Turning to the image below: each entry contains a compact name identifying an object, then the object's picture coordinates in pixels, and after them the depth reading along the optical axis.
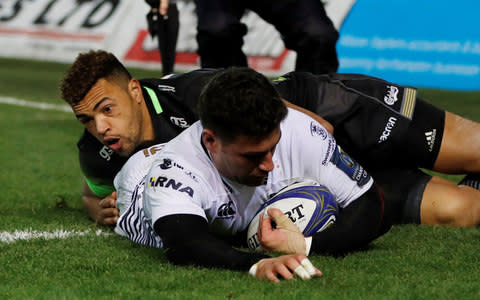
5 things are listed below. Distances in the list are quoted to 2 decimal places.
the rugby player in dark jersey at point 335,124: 9.33
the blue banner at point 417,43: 24.64
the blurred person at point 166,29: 17.12
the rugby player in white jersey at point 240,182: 6.89
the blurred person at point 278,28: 12.78
